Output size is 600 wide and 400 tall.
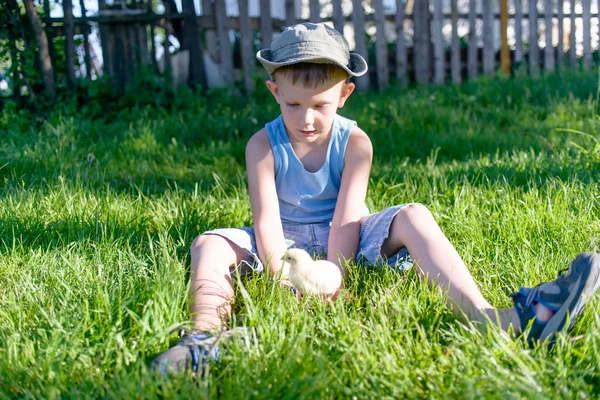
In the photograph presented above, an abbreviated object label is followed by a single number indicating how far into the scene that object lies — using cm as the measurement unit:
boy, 198
